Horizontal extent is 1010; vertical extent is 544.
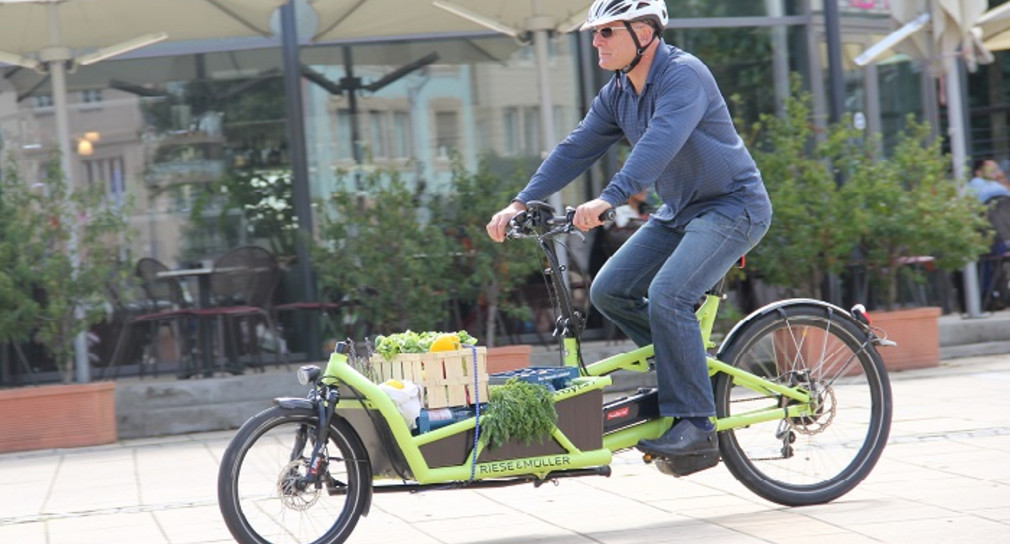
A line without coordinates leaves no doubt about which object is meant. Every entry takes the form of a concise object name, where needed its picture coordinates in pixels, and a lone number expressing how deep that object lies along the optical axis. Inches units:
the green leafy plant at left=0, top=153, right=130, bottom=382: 657.0
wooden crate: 378.6
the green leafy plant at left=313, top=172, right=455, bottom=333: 707.4
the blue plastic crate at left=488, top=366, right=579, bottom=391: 394.6
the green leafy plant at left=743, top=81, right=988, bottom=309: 753.0
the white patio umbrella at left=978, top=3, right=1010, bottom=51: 852.6
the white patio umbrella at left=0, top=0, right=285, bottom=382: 705.0
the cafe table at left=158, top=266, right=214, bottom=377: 767.1
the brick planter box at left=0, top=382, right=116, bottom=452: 653.9
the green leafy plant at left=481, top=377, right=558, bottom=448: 378.6
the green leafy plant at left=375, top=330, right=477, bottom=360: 381.4
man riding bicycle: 393.7
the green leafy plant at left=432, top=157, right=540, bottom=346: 724.0
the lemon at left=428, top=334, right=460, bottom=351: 381.7
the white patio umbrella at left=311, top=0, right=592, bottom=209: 741.3
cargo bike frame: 366.0
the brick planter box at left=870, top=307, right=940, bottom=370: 772.0
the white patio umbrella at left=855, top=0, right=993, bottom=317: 836.0
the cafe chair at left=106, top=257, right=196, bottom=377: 806.5
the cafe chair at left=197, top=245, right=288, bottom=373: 781.3
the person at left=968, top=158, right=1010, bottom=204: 965.2
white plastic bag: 371.2
